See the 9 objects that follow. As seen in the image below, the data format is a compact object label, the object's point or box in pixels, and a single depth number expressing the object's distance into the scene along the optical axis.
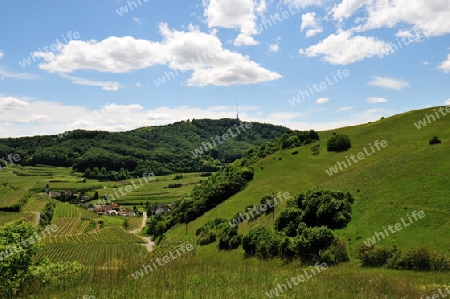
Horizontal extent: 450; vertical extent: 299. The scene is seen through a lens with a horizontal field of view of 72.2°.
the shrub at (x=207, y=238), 63.53
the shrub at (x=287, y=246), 34.46
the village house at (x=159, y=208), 160.80
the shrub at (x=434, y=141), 67.88
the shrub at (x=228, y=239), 53.69
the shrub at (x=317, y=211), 42.75
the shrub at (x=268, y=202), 62.78
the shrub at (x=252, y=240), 45.38
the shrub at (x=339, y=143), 95.88
